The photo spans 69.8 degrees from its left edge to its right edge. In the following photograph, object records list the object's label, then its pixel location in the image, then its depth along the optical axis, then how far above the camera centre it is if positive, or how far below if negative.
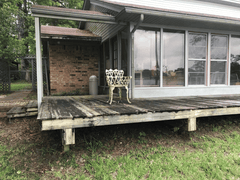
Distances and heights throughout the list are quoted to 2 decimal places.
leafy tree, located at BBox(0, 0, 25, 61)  8.71 +2.48
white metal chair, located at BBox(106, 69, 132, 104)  3.81 -0.11
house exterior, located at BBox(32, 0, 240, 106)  4.25 +0.90
